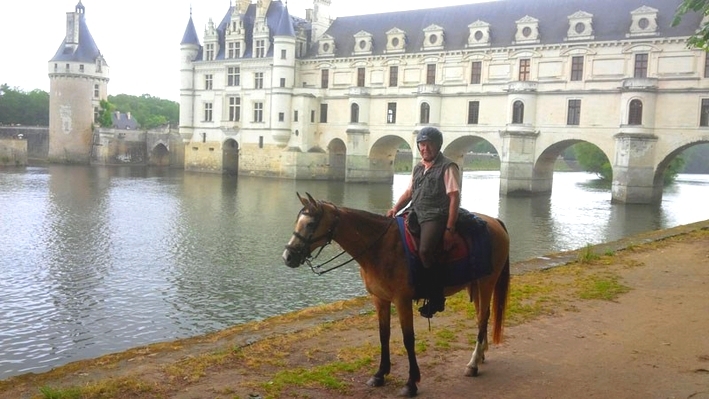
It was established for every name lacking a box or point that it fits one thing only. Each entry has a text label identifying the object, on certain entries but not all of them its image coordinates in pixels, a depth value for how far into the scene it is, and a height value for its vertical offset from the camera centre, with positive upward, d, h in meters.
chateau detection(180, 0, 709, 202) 35.16 +4.44
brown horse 5.21 -0.85
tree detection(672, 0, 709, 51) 12.68 +3.10
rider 5.44 -0.46
